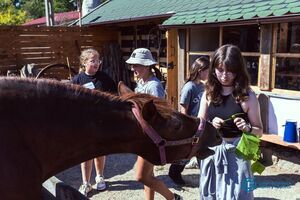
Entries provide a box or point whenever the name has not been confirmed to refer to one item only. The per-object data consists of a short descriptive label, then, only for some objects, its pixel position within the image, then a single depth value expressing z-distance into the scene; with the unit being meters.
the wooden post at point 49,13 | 17.06
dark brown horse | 1.74
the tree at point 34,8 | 56.25
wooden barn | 5.30
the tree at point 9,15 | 31.42
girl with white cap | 3.37
